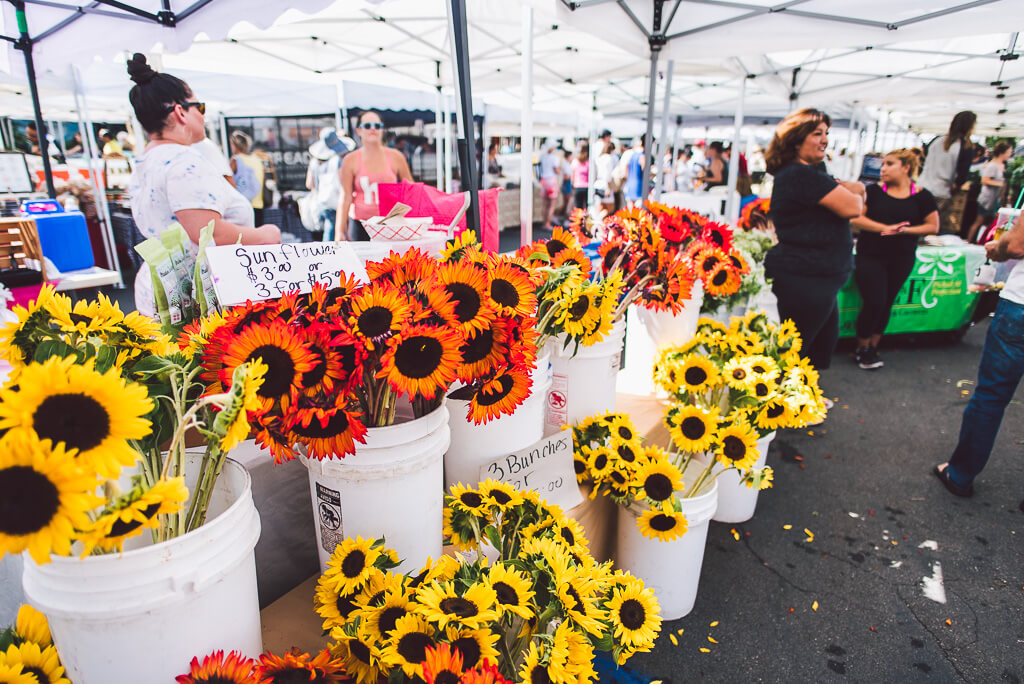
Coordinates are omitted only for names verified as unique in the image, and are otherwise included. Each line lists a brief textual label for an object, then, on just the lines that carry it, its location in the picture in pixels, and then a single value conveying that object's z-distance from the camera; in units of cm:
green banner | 432
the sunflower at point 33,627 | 69
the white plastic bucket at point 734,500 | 231
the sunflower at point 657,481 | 146
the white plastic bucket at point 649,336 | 211
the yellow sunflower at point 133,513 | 48
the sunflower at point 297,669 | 68
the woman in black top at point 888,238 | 365
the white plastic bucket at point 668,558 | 170
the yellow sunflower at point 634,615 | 92
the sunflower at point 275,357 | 64
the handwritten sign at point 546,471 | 119
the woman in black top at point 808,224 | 240
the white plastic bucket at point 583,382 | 150
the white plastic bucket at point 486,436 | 117
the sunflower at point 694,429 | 152
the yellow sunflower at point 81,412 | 46
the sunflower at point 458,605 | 72
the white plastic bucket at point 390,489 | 82
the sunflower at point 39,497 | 43
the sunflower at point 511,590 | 78
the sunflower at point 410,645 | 69
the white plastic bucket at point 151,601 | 57
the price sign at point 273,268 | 89
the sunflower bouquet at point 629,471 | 146
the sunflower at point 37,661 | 65
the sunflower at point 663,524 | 145
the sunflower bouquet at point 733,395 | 154
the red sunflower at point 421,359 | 70
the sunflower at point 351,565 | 79
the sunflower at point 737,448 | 154
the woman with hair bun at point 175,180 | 167
